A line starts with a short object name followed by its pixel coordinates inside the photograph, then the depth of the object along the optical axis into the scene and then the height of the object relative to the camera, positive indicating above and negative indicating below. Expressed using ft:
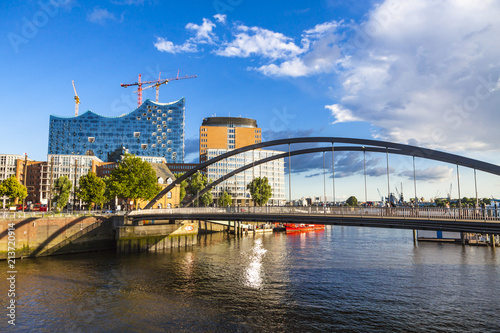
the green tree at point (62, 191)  289.74 +10.64
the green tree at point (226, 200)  371.76 +1.91
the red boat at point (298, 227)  288.10 -22.99
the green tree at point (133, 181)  207.92 +13.76
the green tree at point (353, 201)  633.74 -0.79
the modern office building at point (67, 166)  404.36 +45.97
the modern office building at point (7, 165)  392.06 +45.01
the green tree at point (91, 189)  222.07 +9.24
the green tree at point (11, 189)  206.08 +9.23
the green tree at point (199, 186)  346.33 +16.20
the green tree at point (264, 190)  351.67 +11.98
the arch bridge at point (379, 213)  76.23 -3.60
